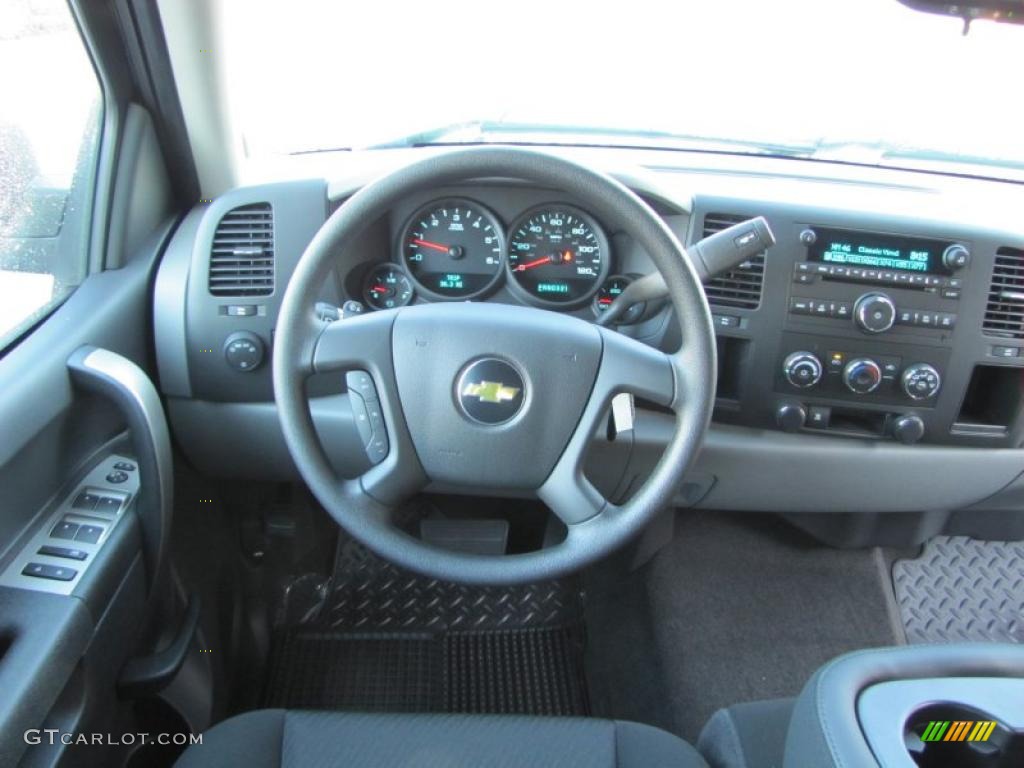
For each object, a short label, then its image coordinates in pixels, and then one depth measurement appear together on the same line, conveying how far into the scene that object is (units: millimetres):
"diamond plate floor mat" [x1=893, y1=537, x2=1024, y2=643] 2201
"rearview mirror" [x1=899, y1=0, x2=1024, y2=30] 1307
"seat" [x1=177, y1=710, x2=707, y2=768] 1238
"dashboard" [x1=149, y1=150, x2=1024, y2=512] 1644
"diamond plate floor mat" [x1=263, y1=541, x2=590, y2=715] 2018
